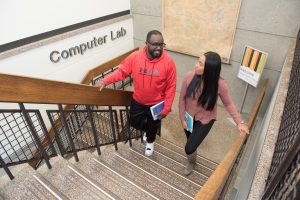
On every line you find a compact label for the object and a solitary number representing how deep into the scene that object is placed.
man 2.41
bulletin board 3.90
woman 2.05
